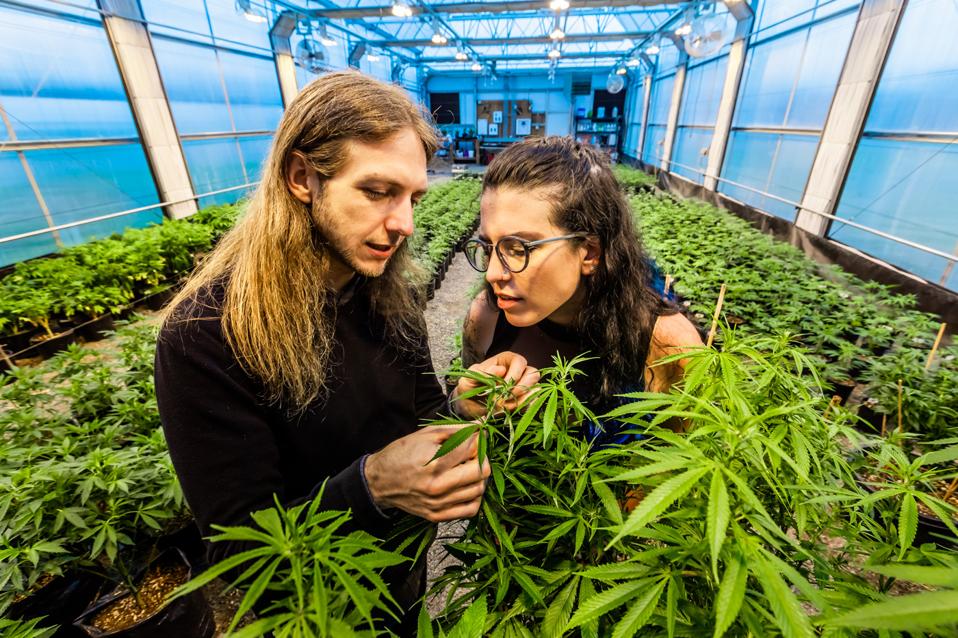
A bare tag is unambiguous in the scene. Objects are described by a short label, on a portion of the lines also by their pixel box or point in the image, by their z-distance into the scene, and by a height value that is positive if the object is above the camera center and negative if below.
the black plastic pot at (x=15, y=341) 3.26 -1.49
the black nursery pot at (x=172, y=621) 1.40 -1.53
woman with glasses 1.21 -0.40
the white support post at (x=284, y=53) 9.59 +1.64
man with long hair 0.75 -0.43
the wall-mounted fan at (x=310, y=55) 8.14 +1.31
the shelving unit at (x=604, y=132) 19.84 -0.29
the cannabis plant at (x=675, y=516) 0.41 -0.47
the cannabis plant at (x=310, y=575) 0.38 -0.40
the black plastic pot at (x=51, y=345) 3.29 -1.58
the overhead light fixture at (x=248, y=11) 7.39 +1.93
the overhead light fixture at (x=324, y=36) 9.67 +1.95
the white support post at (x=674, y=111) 11.52 +0.35
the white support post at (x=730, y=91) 7.54 +0.58
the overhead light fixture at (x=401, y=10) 7.67 +1.99
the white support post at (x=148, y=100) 5.78 +0.41
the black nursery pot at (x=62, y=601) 1.44 -1.51
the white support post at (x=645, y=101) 15.53 +0.83
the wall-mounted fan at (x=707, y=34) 5.25 +1.06
